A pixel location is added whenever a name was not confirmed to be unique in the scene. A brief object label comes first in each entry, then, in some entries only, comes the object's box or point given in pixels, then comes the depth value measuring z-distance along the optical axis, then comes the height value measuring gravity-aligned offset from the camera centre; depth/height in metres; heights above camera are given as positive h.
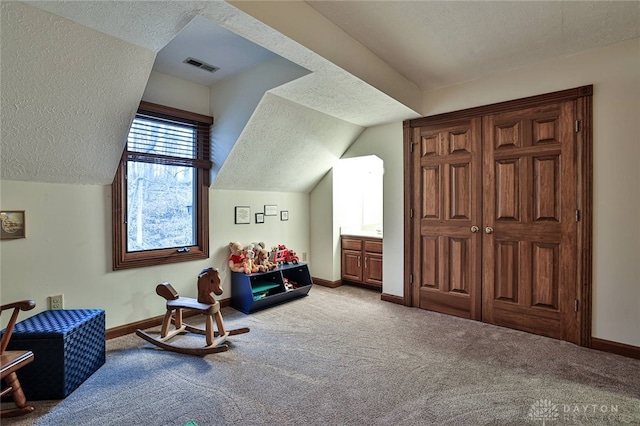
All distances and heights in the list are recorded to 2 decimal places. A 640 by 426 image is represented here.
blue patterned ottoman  1.87 -0.89
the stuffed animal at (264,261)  3.76 -0.63
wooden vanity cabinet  4.29 -0.74
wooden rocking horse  2.46 -0.90
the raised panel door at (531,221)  2.68 -0.13
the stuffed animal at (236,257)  3.62 -0.55
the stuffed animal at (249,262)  3.57 -0.61
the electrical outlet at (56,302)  2.43 -0.71
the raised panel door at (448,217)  3.19 -0.10
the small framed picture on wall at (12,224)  2.21 -0.09
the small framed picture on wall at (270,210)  4.14 -0.01
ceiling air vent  2.88 +1.39
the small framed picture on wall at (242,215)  3.80 -0.07
